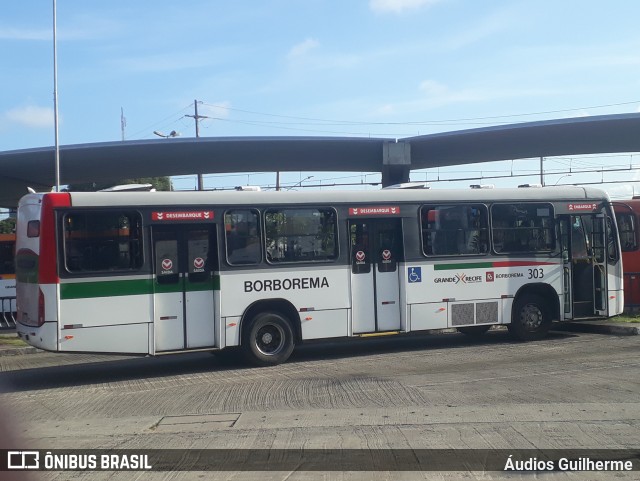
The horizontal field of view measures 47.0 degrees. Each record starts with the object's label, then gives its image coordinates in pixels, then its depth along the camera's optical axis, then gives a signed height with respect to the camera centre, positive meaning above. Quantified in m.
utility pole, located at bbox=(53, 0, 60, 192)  26.95 +4.84
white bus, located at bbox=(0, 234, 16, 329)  28.24 -0.53
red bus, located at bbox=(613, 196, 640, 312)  22.20 -0.15
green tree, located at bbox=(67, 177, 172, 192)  45.92 +5.08
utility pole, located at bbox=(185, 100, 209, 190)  49.00 +9.30
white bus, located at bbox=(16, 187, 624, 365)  12.22 -0.25
